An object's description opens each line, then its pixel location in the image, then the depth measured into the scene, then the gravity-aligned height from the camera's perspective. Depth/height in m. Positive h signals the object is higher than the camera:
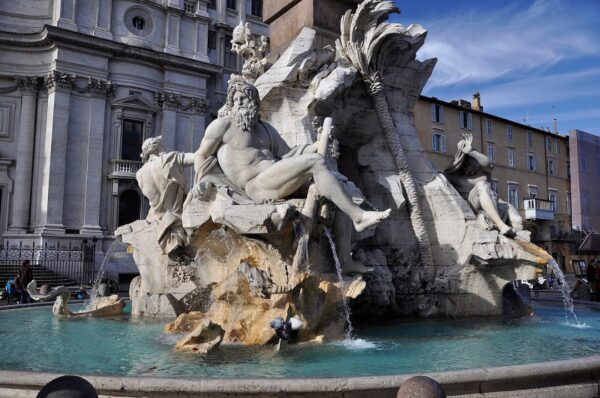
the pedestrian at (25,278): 13.87 -0.64
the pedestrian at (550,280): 19.81 -0.66
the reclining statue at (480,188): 8.01 +1.11
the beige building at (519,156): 32.69 +6.83
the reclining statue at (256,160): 5.90 +1.10
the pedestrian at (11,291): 13.73 -0.94
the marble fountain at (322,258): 4.52 +0.01
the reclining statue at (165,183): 8.07 +1.08
